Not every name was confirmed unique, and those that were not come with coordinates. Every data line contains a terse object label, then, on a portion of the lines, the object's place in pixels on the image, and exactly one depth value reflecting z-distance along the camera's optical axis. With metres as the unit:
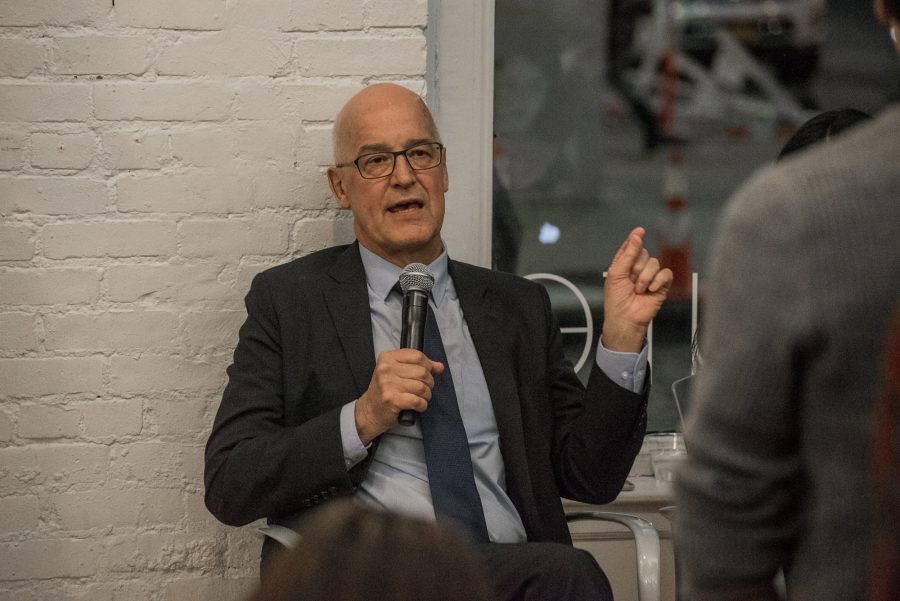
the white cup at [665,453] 5.85
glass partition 5.70
